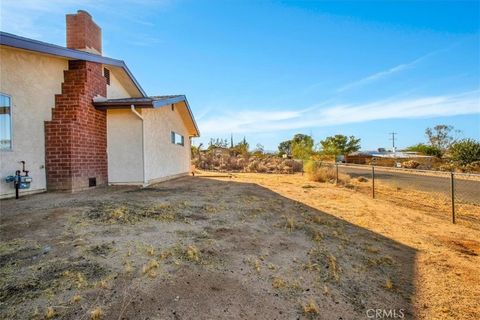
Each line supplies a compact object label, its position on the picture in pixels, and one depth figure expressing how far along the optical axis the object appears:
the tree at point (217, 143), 30.34
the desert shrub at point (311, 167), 14.87
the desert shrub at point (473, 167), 23.42
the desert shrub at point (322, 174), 14.05
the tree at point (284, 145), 57.68
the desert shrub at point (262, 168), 21.70
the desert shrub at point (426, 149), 43.59
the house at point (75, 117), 6.64
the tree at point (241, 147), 28.72
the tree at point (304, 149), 17.59
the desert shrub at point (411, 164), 30.36
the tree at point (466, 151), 26.78
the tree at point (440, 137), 50.50
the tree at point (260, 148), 32.70
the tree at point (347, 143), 53.76
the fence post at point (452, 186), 6.18
